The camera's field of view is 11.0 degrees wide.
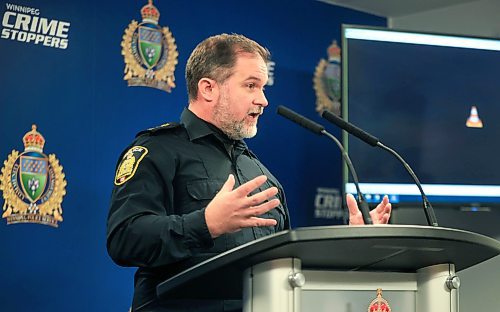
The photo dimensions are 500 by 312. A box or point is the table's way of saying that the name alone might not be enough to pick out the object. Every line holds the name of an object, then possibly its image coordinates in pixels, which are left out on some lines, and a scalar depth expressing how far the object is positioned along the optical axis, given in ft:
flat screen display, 22.35
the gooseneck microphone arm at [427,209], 17.34
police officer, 17.12
